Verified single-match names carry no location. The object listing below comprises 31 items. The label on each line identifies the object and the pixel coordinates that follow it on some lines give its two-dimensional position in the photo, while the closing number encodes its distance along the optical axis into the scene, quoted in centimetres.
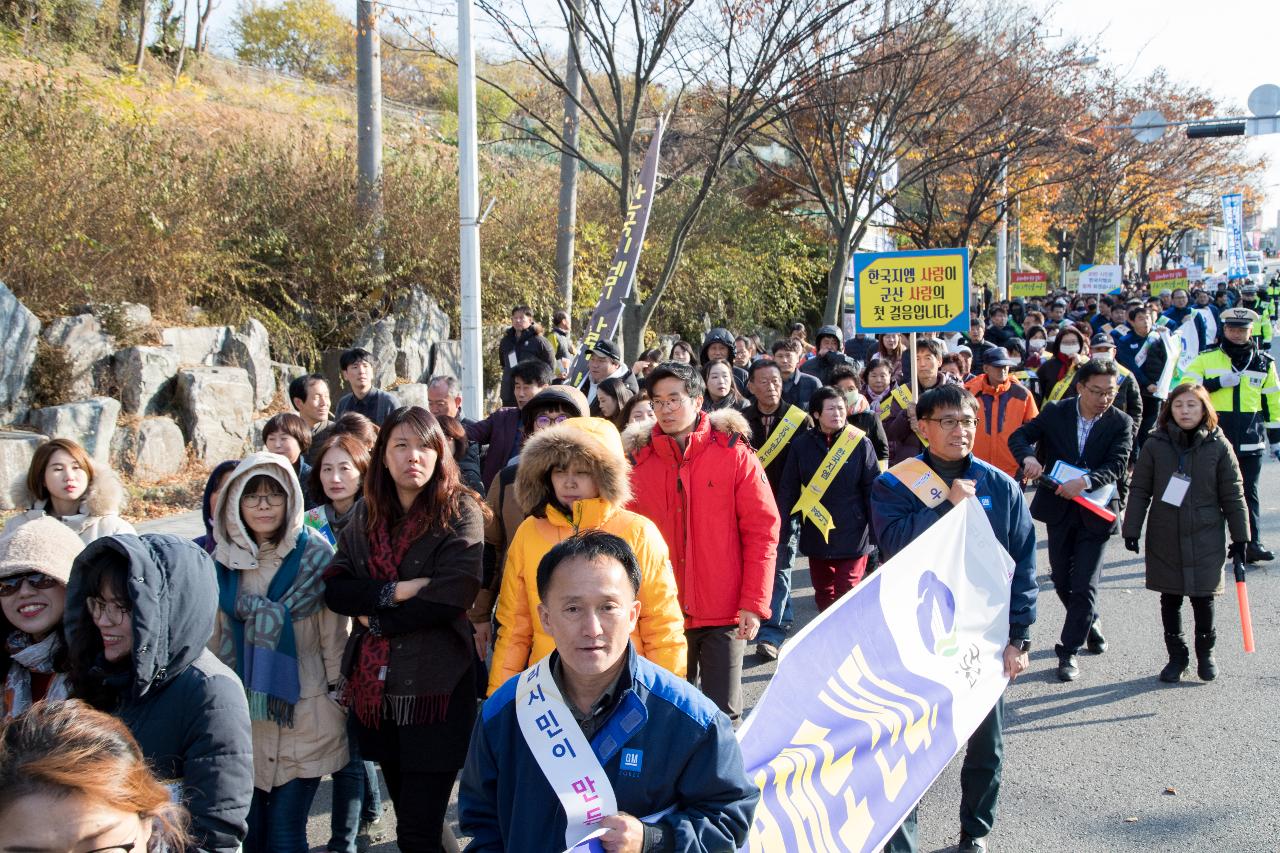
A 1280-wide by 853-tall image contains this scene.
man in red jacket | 483
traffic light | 1909
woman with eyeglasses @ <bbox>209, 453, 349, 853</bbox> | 378
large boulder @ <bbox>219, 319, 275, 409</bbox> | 1282
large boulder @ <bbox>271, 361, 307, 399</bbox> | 1370
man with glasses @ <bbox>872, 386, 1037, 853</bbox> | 439
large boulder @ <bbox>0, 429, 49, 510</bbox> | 899
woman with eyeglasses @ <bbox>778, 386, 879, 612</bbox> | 705
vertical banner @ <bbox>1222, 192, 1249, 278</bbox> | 3662
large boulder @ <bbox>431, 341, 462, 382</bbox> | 1575
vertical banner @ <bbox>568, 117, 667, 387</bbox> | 1020
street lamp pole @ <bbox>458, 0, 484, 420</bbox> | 996
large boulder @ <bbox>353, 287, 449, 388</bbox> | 1473
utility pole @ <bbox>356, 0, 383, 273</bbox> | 1403
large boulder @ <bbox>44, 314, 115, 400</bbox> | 1092
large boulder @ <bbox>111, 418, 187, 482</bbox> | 1061
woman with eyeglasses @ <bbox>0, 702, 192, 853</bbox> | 187
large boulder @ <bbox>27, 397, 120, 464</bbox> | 1001
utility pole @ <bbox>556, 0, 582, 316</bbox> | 1578
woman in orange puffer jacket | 383
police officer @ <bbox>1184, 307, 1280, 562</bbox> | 934
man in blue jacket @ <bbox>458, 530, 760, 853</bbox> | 235
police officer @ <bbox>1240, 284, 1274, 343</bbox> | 2294
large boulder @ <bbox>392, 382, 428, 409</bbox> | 1393
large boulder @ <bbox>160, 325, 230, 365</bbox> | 1210
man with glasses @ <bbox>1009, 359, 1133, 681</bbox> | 657
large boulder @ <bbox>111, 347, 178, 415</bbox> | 1112
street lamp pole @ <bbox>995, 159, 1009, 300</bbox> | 3108
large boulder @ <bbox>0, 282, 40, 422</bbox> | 1018
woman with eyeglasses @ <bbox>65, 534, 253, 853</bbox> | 264
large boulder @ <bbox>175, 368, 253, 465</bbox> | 1139
